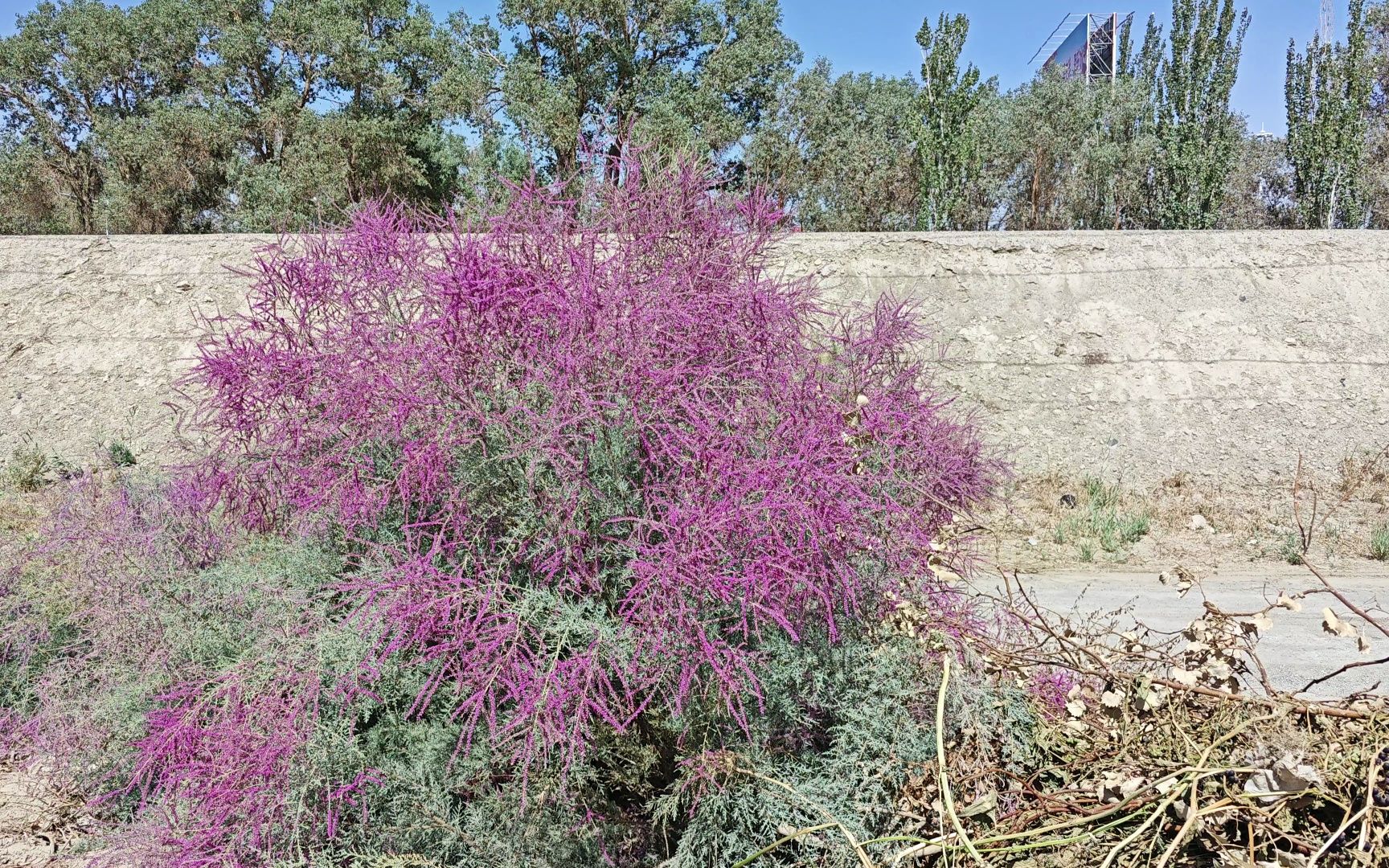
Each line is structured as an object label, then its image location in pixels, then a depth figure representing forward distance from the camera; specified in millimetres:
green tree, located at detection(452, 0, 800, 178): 18766
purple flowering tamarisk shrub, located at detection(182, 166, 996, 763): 2100
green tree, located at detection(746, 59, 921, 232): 18672
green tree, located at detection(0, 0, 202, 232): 20500
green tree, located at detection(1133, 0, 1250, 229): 17188
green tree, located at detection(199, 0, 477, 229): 18578
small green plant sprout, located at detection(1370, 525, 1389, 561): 6348
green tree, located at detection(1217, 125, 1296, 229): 24031
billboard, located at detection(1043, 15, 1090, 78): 27656
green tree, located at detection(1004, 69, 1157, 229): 19656
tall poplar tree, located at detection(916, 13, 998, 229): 14477
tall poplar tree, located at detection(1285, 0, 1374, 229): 17469
